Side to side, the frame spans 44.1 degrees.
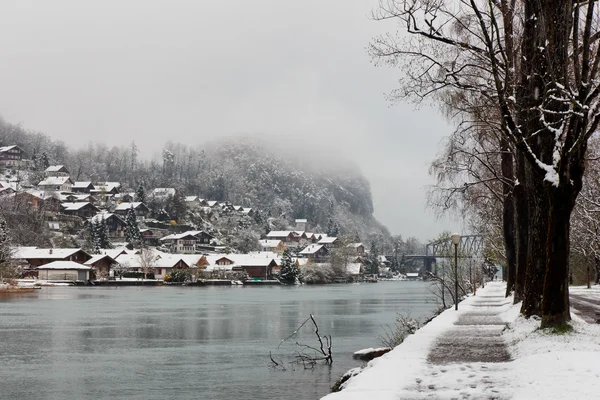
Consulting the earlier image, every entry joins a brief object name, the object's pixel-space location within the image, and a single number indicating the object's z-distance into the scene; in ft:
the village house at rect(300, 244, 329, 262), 613.11
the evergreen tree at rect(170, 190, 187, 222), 639.35
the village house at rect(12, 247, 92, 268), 403.13
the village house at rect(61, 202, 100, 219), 565.49
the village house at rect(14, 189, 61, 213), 528.63
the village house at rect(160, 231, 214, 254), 560.61
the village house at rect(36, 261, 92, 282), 397.80
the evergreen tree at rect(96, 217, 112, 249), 499.92
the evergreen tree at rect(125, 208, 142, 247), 529.45
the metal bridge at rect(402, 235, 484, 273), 219.45
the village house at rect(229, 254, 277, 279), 474.08
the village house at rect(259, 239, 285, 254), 644.44
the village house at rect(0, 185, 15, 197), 531.33
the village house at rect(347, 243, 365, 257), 544.62
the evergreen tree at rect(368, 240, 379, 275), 629.59
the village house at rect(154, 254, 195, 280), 442.50
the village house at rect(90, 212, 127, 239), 542.69
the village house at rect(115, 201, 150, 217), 607.37
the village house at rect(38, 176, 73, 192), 631.97
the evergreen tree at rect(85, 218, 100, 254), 459.85
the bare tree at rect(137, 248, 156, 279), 440.45
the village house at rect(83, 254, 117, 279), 409.69
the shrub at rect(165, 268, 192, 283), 430.61
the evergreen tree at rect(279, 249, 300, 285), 455.22
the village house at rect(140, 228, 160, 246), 564.30
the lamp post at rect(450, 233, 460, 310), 99.16
